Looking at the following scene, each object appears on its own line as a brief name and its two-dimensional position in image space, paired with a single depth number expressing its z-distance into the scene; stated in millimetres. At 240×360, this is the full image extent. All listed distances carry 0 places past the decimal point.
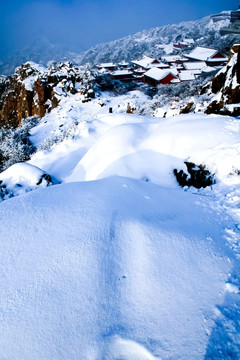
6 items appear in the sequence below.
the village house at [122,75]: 41650
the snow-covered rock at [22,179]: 7500
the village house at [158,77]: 34369
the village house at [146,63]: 47566
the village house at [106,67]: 50969
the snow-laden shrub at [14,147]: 15185
